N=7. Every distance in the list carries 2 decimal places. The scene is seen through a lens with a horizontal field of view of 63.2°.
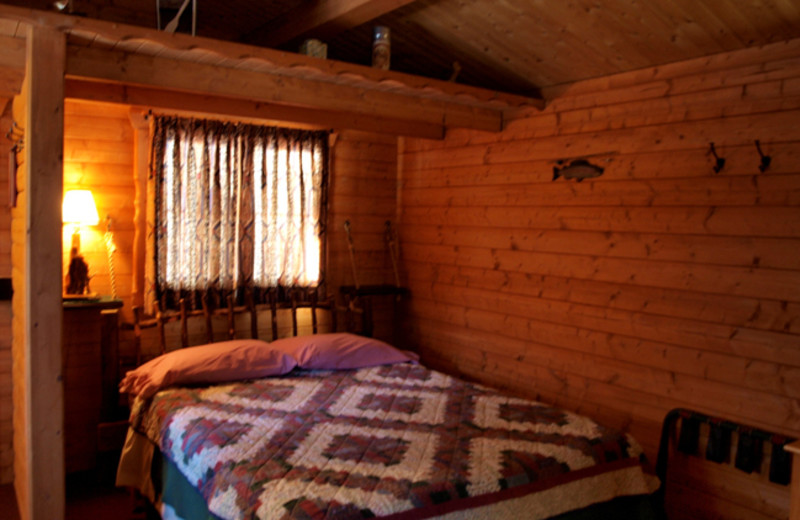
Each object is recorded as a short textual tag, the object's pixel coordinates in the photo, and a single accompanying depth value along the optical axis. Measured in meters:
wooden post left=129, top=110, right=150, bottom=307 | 4.12
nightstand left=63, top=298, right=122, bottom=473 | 3.83
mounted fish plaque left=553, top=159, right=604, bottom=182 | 3.84
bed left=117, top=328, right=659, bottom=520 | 2.36
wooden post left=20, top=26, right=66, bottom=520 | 2.66
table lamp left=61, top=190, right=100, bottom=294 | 3.75
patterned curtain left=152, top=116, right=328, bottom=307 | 4.21
